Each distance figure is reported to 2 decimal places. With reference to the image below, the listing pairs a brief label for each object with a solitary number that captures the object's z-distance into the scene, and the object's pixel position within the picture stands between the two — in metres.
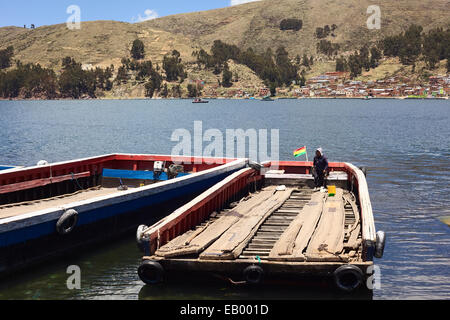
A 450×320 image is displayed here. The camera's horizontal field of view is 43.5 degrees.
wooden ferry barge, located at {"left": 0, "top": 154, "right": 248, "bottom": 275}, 12.89
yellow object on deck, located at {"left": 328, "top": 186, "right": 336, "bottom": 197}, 19.27
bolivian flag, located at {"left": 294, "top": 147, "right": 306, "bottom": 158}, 21.89
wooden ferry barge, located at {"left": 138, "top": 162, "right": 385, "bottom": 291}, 11.41
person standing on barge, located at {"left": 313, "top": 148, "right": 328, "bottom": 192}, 20.23
